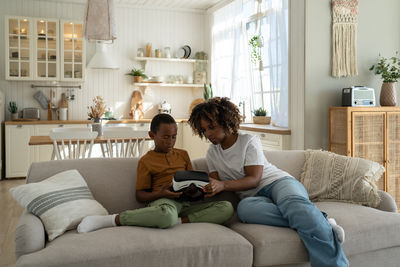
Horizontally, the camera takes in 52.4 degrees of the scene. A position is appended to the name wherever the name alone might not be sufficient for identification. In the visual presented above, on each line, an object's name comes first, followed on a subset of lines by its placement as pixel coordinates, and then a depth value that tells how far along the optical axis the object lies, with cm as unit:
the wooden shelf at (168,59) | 683
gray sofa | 178
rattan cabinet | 392
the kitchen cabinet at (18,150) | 601
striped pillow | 201
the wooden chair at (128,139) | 372
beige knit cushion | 262
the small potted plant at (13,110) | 629
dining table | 375
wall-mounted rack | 653
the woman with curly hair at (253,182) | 199
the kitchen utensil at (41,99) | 654
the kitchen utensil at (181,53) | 720
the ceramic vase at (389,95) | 418
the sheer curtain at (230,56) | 601
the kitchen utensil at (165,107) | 693
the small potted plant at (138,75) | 684
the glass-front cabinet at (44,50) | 621
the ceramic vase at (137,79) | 684
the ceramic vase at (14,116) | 627
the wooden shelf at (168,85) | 684
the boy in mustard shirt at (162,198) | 205
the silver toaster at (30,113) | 635
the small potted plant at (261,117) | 525
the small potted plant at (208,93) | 638
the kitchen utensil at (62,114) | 653
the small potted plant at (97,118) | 426
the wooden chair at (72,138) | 355
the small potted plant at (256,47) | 536
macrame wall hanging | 428
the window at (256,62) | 508
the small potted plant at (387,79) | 418
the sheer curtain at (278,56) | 501
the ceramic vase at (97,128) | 425
